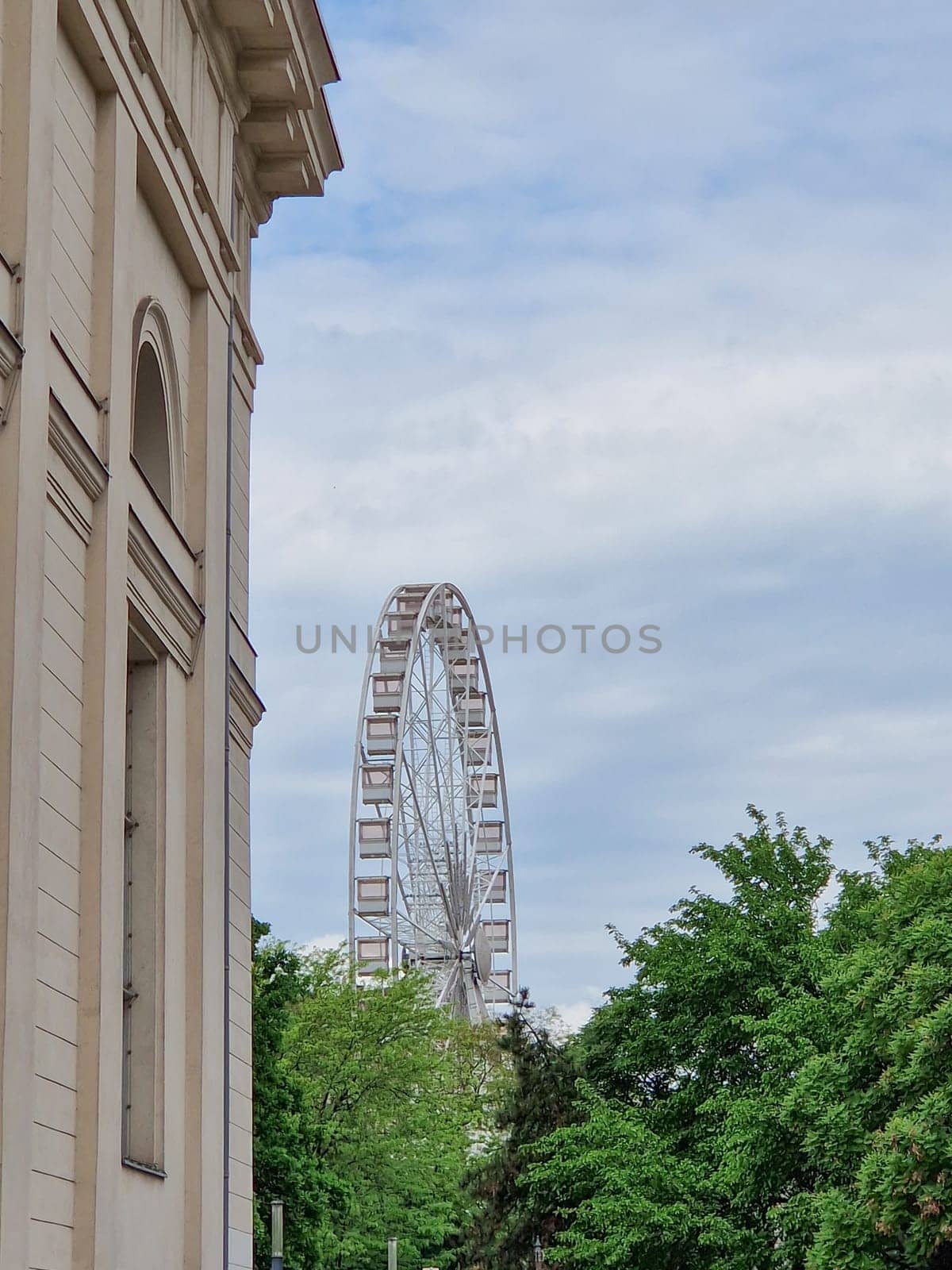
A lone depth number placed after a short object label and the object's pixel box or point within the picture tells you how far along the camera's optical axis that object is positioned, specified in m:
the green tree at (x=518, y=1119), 47.03
